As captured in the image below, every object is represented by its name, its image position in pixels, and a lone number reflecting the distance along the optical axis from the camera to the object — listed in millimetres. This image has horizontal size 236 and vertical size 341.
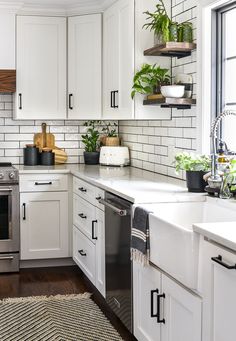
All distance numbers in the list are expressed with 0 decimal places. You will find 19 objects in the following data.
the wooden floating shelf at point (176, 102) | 3906
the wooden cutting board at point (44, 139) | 5766
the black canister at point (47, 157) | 5598
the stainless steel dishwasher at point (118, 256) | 3389
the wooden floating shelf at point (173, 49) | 3902
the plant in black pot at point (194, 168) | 3445
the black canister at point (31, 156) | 5578
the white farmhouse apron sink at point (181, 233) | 2438
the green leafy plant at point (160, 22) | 3994
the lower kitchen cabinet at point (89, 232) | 4078
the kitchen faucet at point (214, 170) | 3201
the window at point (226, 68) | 3674
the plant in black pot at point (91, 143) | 5723
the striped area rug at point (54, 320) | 3568
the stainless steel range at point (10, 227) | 5012
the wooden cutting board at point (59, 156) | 5691
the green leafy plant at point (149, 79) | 4250
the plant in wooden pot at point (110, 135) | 5637
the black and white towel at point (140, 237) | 2971
